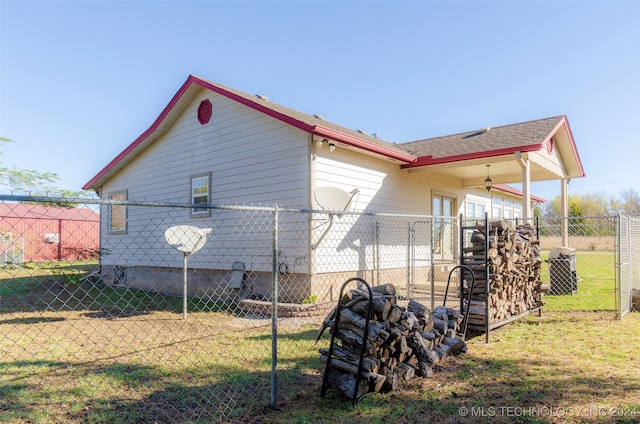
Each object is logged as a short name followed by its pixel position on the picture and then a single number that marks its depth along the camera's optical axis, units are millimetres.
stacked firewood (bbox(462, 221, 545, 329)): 5715
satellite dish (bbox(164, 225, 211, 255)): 7230
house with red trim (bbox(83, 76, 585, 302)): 8312
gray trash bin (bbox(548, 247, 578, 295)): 10086
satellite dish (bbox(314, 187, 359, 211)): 7566
